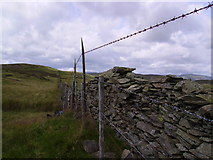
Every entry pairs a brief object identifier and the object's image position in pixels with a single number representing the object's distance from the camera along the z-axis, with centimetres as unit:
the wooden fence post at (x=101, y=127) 415
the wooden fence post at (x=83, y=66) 751
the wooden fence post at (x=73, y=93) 1005
